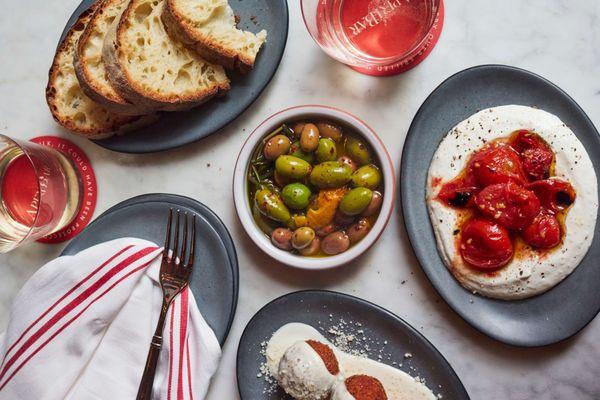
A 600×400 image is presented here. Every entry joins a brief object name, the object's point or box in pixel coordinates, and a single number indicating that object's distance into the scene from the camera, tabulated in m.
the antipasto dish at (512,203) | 0.59
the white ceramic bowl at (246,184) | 0.59
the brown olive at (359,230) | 0.60
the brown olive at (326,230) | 0.60
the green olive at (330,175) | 0.59
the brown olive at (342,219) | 0.60
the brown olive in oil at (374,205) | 0.59
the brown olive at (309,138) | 0.60
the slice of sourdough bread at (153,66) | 0.60
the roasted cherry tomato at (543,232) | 0.59
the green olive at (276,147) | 0.60
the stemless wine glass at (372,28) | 0.61
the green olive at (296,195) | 0.59
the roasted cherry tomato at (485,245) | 0.58
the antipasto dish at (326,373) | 0.57
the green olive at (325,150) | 0.60
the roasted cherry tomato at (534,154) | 0.59
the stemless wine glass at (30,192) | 0.61
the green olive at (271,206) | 0.60
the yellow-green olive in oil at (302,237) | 0.59
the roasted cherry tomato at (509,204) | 0.58
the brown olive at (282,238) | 0.60
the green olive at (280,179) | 0.60
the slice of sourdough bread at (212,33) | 0.60
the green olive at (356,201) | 0.58
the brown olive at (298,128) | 0.61
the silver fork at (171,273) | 0.60
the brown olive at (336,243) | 0.59
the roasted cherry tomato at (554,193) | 0.59
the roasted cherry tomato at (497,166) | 0.58
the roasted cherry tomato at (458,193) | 0.60
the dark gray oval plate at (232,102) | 0.62
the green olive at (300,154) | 0.61
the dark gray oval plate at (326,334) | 0.60
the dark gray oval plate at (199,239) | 0.61
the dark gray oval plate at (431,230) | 0.59
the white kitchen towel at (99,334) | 0.60
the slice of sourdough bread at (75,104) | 0.63
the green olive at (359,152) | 0.60
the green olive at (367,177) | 0.59
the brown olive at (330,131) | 0.61
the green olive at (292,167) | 0.59
